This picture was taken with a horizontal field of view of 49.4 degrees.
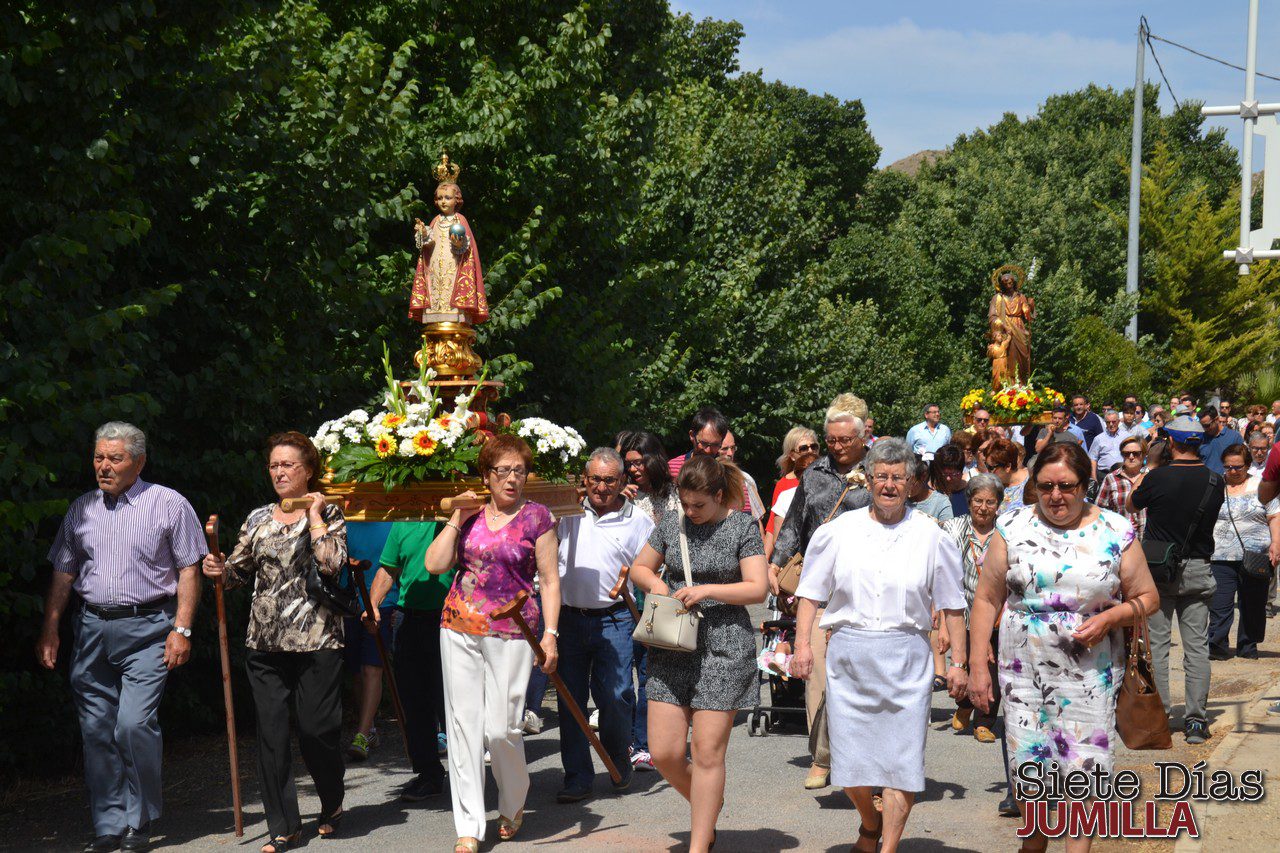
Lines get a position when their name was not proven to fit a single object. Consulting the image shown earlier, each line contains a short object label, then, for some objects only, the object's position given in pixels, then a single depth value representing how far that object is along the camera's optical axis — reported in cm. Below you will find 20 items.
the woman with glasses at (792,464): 898
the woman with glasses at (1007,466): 1003
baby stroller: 897
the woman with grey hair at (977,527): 895
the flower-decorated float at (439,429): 776
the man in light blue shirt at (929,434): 1955
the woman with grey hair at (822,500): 777
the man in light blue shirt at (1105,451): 1973
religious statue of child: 934
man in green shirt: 764
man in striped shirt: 686
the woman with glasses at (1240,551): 1106
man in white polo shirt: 782
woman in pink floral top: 672
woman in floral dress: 546
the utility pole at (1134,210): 3544
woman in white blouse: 585
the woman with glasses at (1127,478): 1180
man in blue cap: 900
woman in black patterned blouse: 671
